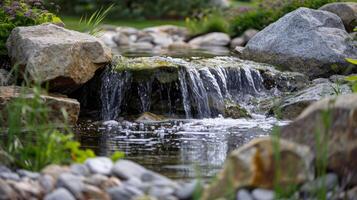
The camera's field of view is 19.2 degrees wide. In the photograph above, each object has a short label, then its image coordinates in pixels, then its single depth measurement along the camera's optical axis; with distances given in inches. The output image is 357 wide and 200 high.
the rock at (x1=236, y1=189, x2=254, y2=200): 282.4
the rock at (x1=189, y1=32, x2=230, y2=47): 1029.6
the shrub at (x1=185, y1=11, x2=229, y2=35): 1093.9
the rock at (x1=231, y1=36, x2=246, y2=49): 988.4
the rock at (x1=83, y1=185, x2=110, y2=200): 288.9
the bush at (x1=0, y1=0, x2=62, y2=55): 550.0
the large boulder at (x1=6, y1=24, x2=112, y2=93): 500.5
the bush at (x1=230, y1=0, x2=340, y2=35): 855.1
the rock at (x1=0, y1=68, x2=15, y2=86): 513.9
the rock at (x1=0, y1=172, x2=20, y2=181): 305.4
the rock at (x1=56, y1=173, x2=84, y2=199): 286.5
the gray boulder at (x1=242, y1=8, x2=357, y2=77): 636.0
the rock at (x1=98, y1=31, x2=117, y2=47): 1093.8
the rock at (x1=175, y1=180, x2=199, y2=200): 285.9
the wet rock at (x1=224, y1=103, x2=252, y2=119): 565.6
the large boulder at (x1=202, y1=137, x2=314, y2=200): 284.8
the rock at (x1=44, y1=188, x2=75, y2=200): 278.7
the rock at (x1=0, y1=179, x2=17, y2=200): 280.9
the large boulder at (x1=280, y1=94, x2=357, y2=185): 296.7
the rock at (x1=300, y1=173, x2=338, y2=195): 280.4
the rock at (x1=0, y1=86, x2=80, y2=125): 470.1
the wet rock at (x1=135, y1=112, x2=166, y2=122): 534.8
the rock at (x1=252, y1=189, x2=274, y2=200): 280.9
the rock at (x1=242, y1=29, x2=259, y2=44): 986.0
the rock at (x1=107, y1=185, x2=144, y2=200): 286.1
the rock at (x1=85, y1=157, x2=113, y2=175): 302.2
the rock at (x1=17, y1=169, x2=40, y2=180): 307.4
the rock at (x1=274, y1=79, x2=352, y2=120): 536.1
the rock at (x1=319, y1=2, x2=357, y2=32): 745.3
